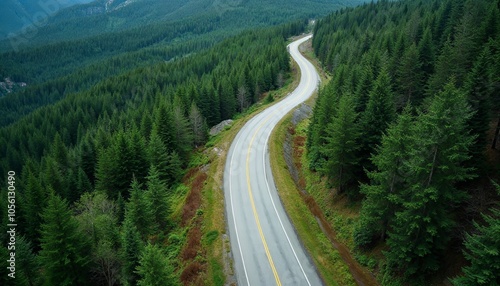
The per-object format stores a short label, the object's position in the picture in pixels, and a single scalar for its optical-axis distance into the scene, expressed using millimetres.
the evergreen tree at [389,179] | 21859
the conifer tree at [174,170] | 44372
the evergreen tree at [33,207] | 39469
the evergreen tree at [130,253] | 23469
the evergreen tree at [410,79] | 41875
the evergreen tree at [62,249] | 25172
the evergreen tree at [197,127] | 54562
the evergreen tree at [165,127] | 47562
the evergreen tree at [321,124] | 38000
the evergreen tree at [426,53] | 48938
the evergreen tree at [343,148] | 30547
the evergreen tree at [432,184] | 18234
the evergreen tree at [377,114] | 30312
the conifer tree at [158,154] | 42719
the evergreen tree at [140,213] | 29312
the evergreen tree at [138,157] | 42938
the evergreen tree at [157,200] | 32047
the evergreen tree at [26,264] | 28964
